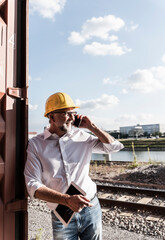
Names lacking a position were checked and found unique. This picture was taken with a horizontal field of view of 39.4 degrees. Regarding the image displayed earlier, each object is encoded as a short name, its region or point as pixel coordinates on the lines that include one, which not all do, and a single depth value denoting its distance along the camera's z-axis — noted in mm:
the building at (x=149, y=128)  115338
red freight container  2307
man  2229
